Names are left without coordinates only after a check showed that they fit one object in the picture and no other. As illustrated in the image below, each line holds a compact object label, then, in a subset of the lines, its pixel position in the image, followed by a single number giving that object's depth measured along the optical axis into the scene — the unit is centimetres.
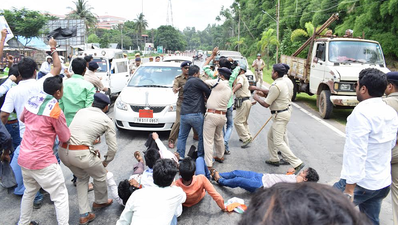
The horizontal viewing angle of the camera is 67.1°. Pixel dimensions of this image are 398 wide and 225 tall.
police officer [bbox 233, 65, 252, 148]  654
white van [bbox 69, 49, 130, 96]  1138
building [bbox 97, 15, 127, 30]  17518
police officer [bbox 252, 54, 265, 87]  1620
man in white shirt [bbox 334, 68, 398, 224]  252
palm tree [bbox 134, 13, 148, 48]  8667
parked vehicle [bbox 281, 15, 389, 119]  871
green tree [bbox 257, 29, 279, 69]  2848
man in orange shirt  364
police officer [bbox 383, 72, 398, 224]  291
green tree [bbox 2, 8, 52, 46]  2895
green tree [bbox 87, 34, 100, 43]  7056
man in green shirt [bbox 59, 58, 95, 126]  441
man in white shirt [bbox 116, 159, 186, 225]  256
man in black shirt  516
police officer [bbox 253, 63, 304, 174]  499
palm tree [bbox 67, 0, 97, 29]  5872
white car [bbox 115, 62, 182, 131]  682
